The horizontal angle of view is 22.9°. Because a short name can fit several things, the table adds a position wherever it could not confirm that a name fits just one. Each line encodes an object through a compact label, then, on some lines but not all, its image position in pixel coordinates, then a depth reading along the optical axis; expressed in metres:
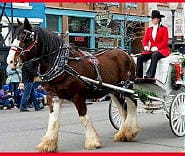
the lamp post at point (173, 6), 24.00
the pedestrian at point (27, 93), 15.73
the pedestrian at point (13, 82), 16.84
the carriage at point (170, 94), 8.98
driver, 9.19
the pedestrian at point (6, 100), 16.50
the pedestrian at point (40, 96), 16.86
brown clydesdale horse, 7.64
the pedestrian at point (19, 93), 16.70
